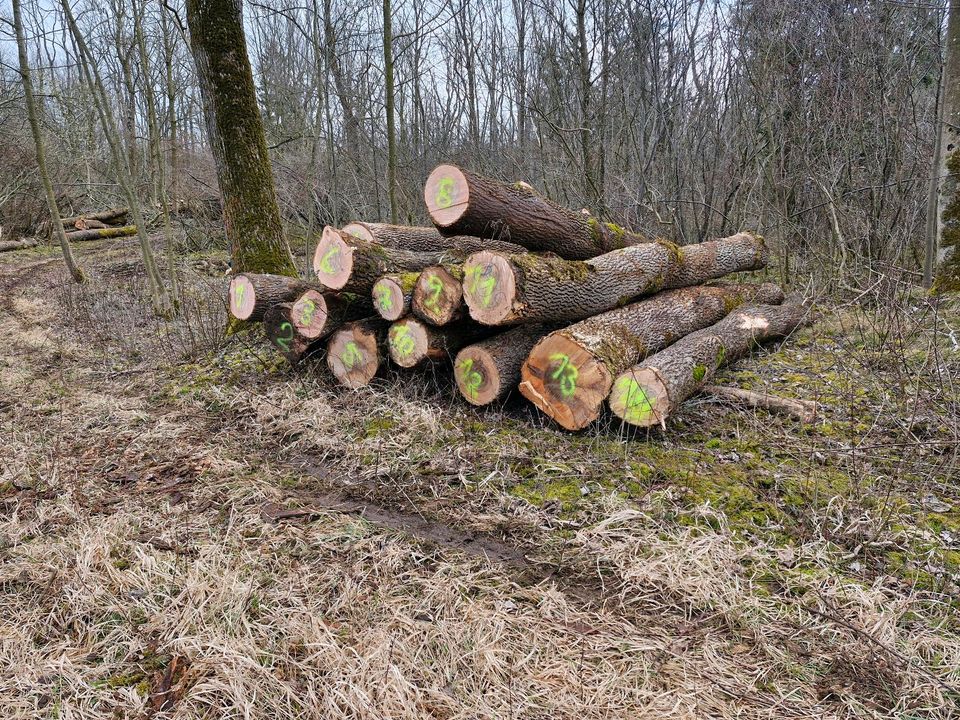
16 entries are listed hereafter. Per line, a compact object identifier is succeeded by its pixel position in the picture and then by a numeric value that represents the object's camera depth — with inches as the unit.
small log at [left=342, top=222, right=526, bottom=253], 209.3
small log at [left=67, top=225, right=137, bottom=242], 621.0
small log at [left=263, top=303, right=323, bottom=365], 194.9
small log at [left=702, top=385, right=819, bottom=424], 156.6
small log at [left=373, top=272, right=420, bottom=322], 171.6
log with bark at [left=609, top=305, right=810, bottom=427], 145.2
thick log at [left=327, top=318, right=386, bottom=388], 180.5
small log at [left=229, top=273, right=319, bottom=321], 198.7
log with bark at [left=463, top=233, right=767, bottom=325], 154.7
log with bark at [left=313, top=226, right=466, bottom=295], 175.2
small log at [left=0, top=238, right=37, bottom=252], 583.8
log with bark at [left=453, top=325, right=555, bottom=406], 160.9
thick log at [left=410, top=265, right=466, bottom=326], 162.9
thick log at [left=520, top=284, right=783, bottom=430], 149.3
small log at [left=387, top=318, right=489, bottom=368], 169.0
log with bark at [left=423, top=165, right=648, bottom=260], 173.3
